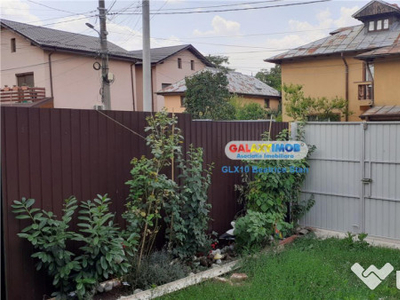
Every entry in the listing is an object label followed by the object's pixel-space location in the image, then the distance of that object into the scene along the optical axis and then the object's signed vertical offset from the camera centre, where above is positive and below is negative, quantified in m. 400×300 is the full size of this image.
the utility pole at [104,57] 14.92 +2.80
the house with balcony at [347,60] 15.86 +2.97
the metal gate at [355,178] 5.76 -0.87
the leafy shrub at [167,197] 4.22 -0.83
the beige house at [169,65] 24.81 +4.27
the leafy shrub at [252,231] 5.05 -1.42
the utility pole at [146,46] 10.53 +2.30
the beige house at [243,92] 22.55 +2.14
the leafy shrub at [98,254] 3.46 -1.18
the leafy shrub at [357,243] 5.43 -1.72
